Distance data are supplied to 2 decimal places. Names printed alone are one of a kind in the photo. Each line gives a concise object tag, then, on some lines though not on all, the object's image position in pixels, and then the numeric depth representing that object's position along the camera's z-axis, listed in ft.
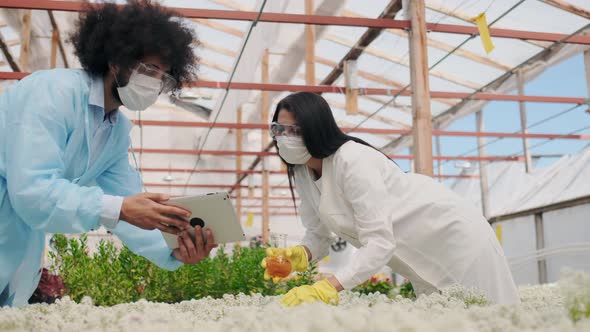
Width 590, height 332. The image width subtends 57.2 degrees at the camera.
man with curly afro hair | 4.96
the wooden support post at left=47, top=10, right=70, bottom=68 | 24.62
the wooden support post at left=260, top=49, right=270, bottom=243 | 34.50
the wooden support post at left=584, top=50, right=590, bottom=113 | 27.35
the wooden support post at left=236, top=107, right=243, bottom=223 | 40.91
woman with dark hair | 6.07
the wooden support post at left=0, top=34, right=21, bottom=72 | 21.40
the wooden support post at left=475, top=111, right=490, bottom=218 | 36.86
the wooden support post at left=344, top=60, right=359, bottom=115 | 19.54
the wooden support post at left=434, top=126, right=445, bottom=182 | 44.37
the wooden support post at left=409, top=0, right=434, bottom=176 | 15.10
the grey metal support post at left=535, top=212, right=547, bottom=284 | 25.64
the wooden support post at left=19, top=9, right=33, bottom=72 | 21.77
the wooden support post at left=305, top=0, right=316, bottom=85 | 23.62
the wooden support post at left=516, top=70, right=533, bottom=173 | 33.27
